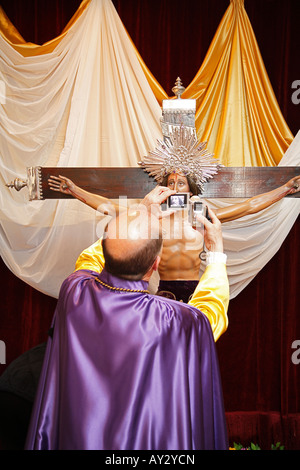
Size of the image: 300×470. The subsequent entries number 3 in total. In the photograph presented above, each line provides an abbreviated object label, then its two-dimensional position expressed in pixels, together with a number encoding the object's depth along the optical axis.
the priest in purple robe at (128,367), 1.27
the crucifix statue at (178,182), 2.30
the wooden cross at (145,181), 2.38
